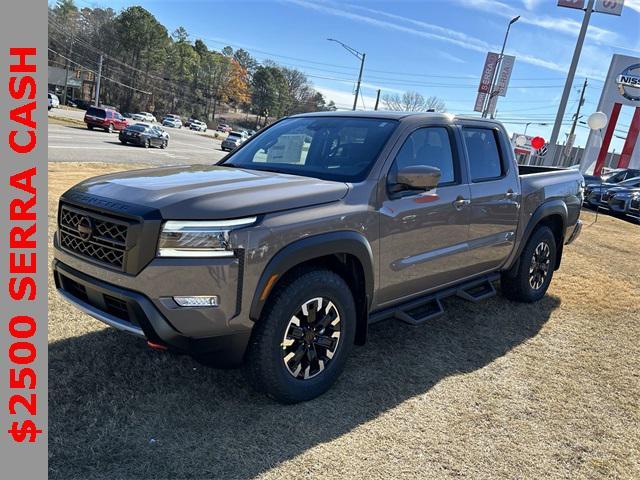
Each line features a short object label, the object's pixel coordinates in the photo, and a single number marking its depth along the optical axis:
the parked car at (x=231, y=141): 41.08
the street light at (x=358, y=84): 31.56
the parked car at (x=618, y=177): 21.72
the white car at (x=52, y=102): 50.79
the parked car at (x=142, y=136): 29.16
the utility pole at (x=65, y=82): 79.57
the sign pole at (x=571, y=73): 16.64
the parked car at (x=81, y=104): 80.50
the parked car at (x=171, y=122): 72.21
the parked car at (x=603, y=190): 17.98
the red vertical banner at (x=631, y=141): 28.92
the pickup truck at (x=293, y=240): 2.76
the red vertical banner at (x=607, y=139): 28.34
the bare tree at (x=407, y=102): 64.00
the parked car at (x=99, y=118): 35.91
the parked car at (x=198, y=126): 81.12
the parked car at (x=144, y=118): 63.62
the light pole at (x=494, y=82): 30.36
